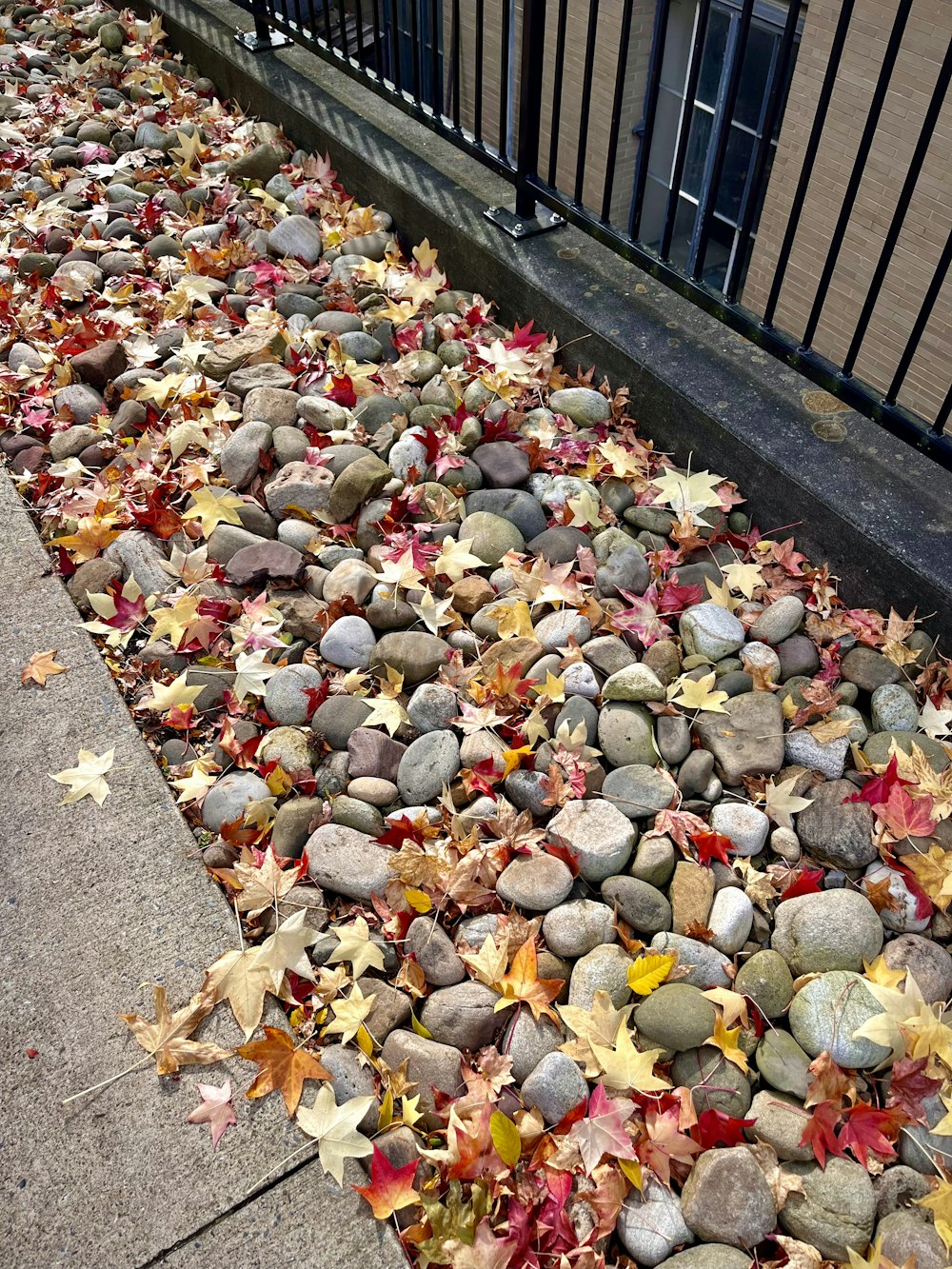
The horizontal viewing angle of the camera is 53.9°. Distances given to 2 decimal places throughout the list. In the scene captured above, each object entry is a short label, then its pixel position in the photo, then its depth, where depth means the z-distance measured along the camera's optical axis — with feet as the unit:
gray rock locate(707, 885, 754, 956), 5.84
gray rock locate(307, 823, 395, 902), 6.07
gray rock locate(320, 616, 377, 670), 7.45
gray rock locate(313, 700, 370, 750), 6.96
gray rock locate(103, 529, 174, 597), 7.95
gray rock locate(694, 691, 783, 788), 6.66
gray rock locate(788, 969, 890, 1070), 5.32
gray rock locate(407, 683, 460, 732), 6.95
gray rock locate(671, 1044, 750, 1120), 5.23
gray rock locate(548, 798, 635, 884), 6.09
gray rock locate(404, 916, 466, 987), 5.75
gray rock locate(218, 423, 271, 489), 8.77
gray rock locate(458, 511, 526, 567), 8.02
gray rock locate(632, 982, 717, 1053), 5.34
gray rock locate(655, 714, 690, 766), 6.74
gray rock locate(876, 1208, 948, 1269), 4.62
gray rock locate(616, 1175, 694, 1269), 4.77
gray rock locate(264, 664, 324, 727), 7.13
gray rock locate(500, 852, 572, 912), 5.98
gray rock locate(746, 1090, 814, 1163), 5.05
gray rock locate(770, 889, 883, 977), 5.66
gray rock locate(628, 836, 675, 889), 6.09
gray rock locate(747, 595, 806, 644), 7.43
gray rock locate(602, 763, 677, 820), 6.41
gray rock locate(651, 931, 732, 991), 5.68
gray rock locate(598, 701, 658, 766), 6.72
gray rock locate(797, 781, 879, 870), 6.15
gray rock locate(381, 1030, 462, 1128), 5.30
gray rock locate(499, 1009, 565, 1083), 5.40
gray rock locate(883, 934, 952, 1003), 5.59
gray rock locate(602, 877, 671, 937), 5.93
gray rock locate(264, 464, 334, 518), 8.43
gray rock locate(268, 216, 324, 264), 11.46
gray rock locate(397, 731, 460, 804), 6.61
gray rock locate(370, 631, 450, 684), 7.25
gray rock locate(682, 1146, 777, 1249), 4.76
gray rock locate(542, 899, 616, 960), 5.80
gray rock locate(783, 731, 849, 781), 6.69
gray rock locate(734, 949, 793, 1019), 5.57
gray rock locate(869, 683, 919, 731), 6.89
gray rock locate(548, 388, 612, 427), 9.14
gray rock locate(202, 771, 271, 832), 6.48
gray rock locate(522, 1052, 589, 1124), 5.21
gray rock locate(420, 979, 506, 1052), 5.53
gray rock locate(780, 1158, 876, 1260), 4.75
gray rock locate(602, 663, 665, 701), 6.95
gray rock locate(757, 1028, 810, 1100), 5.27
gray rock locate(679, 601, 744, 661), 7.34
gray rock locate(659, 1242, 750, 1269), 4.62
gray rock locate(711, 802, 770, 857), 6.30
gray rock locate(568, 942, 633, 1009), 5.56
